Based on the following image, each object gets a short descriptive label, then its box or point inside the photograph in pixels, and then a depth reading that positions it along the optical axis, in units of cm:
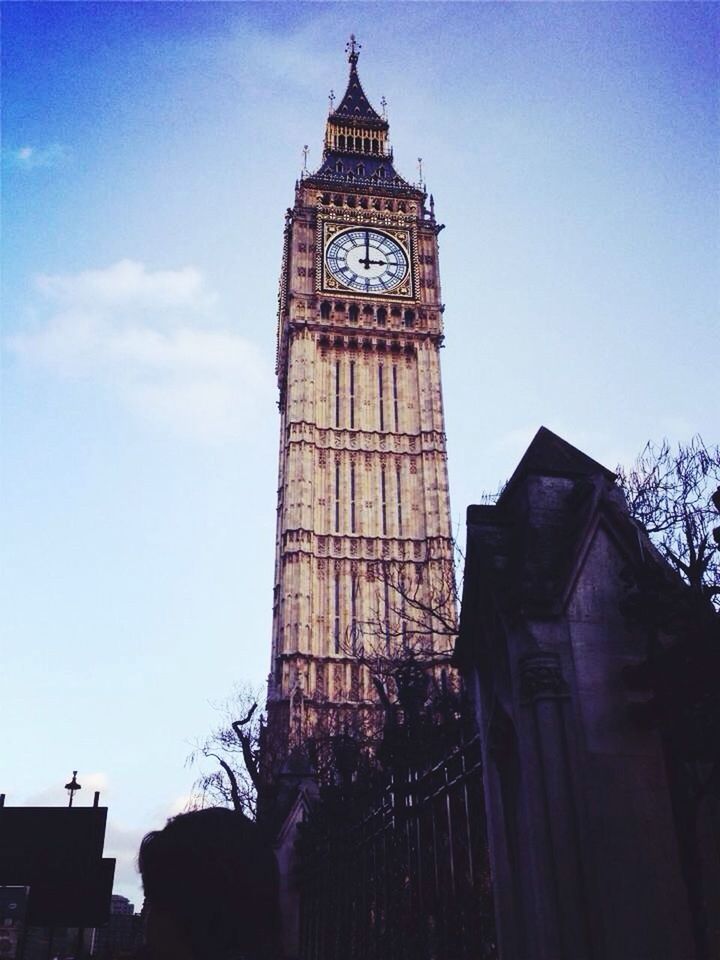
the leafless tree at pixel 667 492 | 1284
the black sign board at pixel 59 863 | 968
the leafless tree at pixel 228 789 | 2658
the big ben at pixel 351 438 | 4178
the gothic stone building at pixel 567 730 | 308
